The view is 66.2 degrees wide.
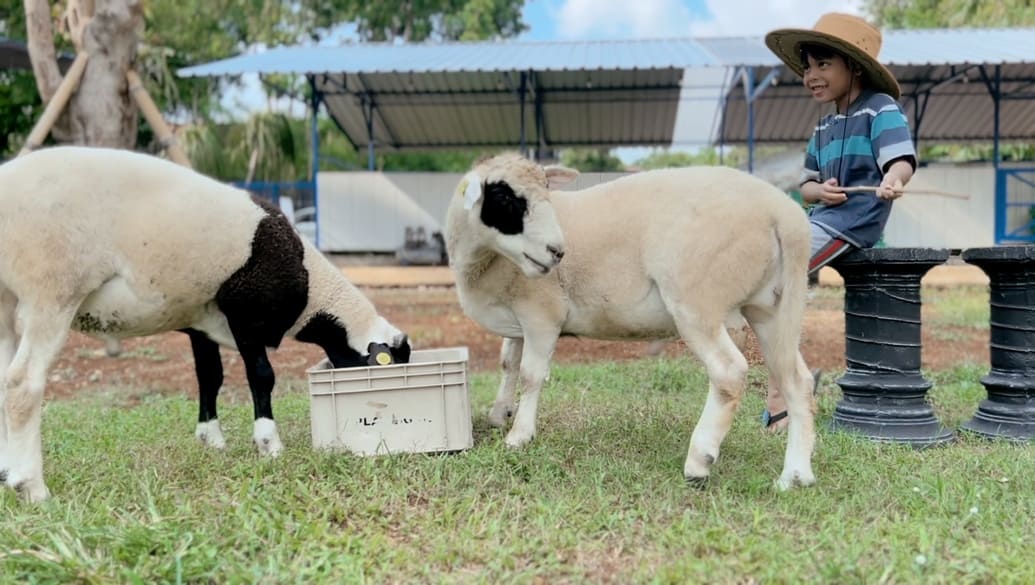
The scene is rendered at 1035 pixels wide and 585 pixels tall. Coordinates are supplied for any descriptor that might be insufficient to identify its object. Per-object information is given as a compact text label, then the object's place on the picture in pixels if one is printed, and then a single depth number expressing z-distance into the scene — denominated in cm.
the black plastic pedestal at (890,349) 438
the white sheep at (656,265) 345
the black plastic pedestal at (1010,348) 450
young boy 416
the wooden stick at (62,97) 945
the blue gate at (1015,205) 1627
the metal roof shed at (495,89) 1563
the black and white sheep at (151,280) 331
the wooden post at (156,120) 951
